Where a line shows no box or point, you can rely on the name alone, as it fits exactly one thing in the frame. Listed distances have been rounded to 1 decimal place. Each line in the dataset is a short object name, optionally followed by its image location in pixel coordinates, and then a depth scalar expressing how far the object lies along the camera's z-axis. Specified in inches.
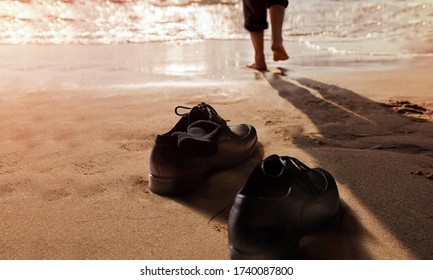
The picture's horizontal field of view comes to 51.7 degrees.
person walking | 141.5
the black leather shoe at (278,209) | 48.4
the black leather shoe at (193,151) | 65.6
